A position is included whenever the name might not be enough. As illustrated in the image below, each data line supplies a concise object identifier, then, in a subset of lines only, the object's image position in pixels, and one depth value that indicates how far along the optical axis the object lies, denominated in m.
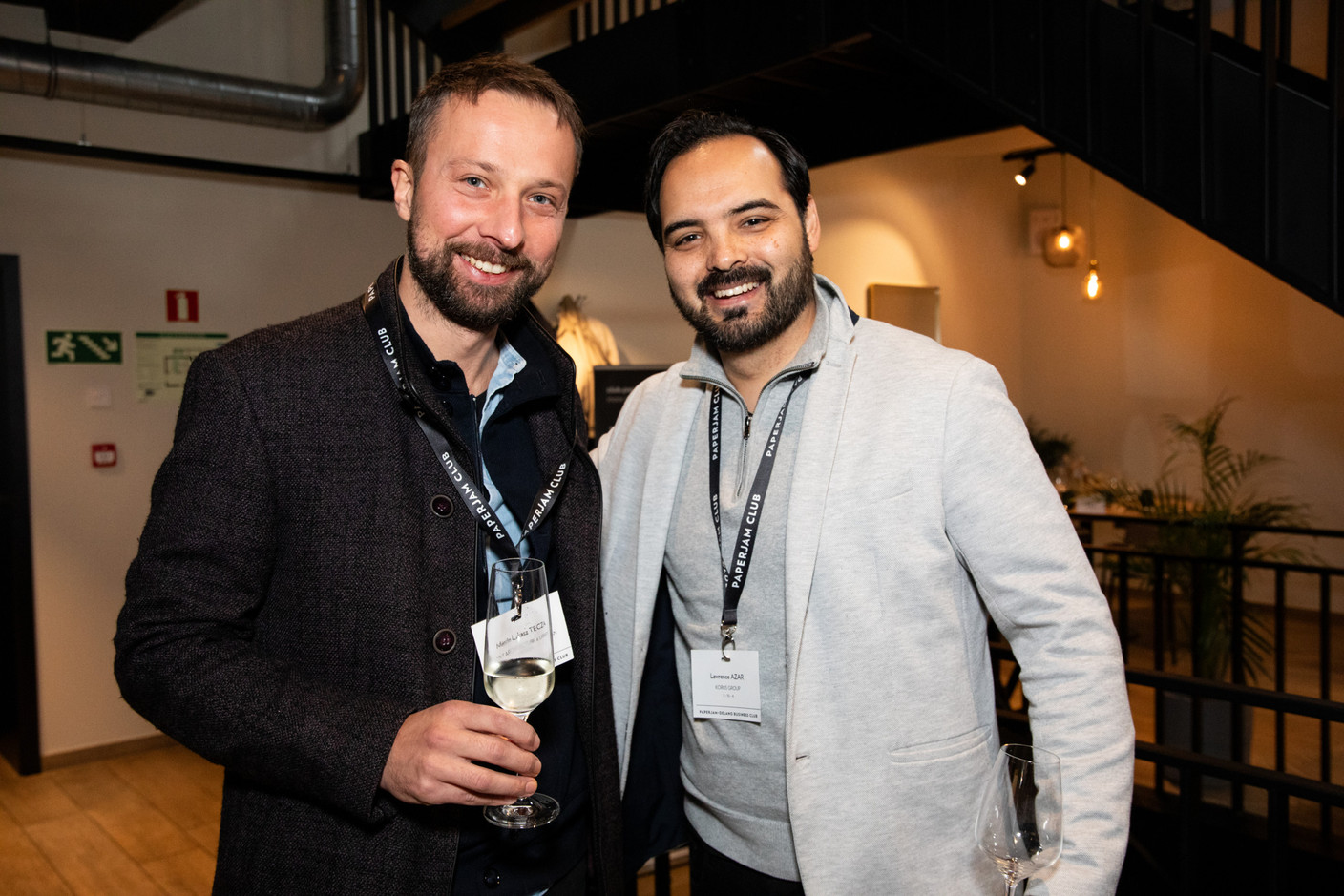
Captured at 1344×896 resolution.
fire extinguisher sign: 5.20
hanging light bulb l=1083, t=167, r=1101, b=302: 8.59
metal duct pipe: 4.39
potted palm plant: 4.30
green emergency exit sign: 4.88
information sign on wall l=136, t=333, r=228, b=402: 5.14
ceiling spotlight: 9.32
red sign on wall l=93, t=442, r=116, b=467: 5.02
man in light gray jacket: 1.43
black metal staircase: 2.73
